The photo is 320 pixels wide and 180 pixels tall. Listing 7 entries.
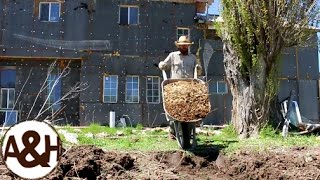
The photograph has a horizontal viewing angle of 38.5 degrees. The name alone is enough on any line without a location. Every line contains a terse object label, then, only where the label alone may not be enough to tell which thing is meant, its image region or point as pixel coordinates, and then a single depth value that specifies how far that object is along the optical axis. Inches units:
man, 334.6
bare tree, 723.4
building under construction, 751.7
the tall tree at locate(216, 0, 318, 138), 398.3
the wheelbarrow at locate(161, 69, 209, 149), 305.4
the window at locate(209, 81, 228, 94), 799.7
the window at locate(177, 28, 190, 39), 804.0
